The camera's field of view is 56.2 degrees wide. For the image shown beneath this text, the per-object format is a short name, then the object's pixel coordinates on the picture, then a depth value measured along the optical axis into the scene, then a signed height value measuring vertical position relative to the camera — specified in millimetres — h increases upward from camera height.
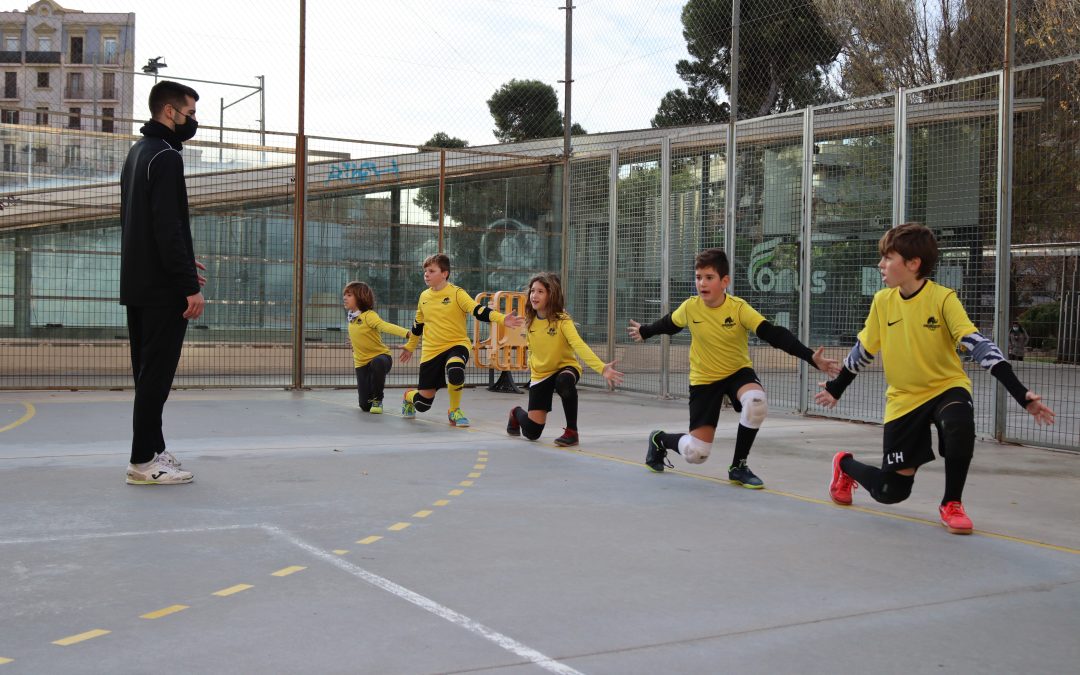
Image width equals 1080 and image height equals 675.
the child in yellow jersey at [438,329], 10344 -99
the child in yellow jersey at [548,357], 8672 -316
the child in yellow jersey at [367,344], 11156 -291
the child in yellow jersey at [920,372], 5203 -248
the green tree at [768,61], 19688 +5920
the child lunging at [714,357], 6848 -236
